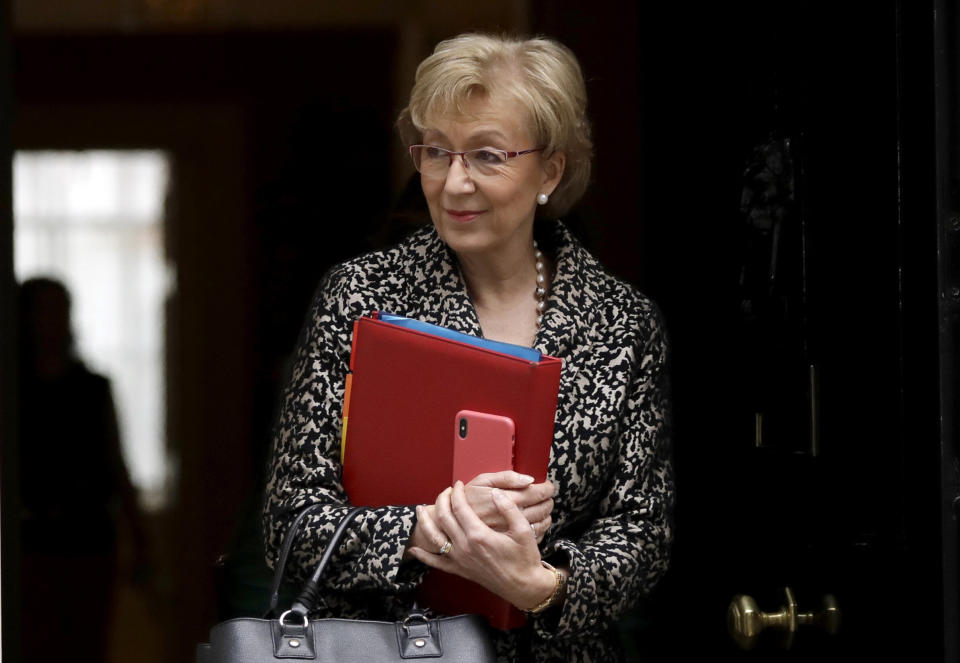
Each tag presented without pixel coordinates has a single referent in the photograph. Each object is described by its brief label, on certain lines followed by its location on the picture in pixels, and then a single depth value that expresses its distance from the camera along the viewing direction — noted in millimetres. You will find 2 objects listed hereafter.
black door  5400
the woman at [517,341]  5435
